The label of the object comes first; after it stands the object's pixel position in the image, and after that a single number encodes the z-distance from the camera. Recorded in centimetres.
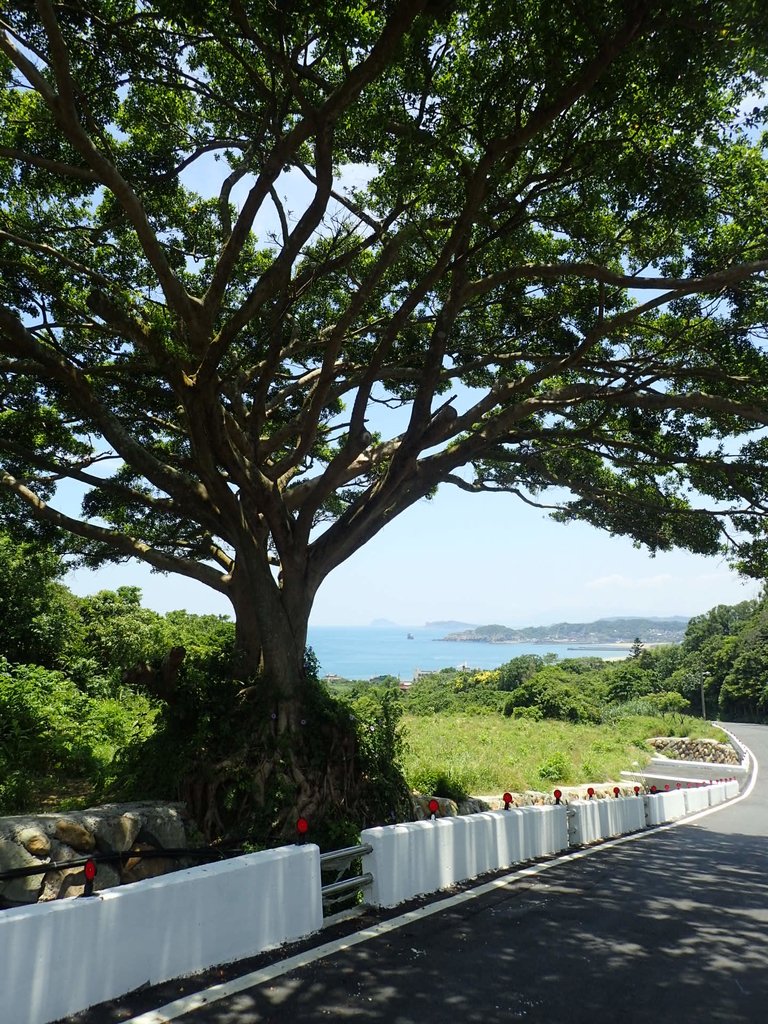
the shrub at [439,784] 1153
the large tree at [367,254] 702
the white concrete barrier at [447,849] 649
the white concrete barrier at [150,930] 393
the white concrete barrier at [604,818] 1069
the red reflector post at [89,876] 440
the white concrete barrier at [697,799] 1809
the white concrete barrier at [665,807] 1459
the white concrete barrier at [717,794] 2068
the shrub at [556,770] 1739
